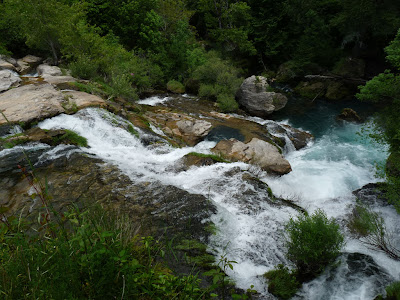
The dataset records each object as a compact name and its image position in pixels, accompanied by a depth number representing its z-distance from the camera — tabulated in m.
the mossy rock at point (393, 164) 7.41
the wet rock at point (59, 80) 11.16
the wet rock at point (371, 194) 7.28
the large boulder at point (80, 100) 9.26
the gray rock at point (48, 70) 13.55
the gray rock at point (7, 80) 10.67
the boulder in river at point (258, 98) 15.98
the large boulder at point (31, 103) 8.31
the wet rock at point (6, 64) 14.07
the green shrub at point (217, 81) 16.52
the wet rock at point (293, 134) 12.22
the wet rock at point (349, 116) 14.54
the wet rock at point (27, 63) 15.08
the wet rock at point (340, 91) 17.41
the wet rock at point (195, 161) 7.58
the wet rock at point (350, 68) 17.88
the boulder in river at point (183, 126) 11.04
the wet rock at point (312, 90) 18.20
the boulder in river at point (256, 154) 8.98
